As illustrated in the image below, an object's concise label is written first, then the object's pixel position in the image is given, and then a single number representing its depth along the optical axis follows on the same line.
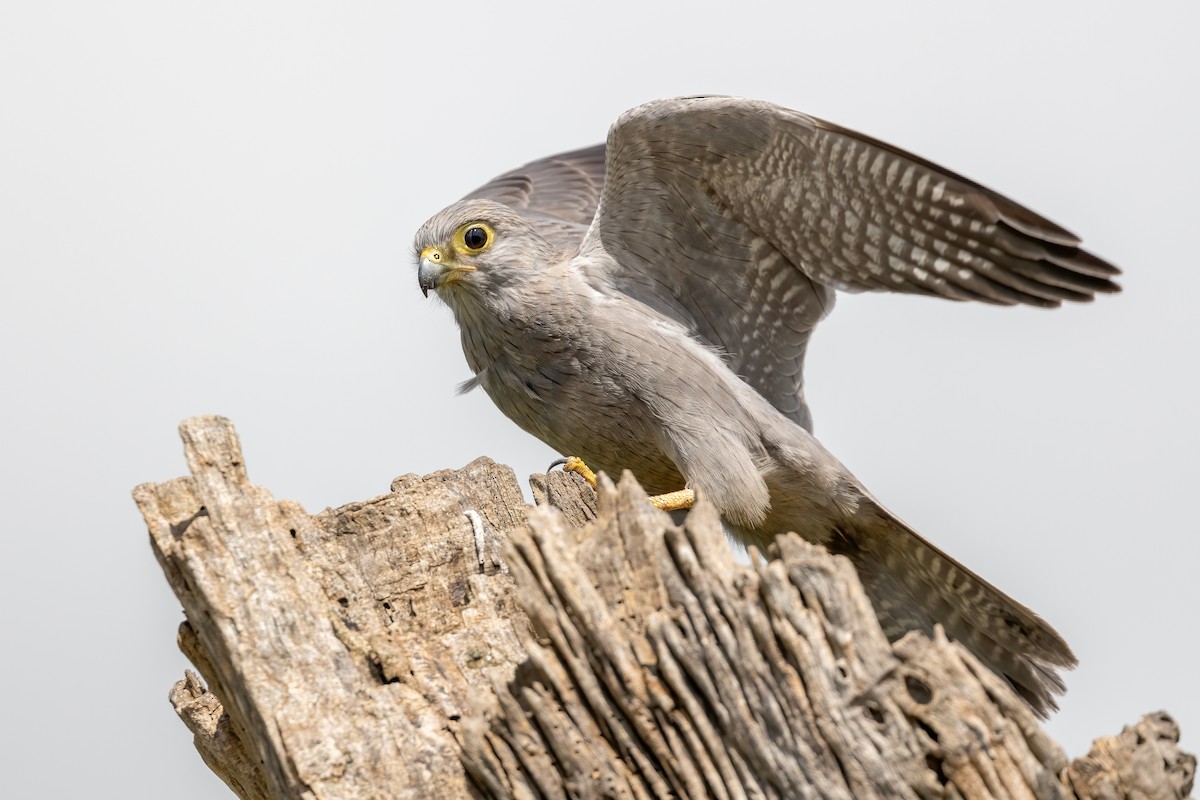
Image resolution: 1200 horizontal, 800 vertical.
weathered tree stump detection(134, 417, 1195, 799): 5.11
